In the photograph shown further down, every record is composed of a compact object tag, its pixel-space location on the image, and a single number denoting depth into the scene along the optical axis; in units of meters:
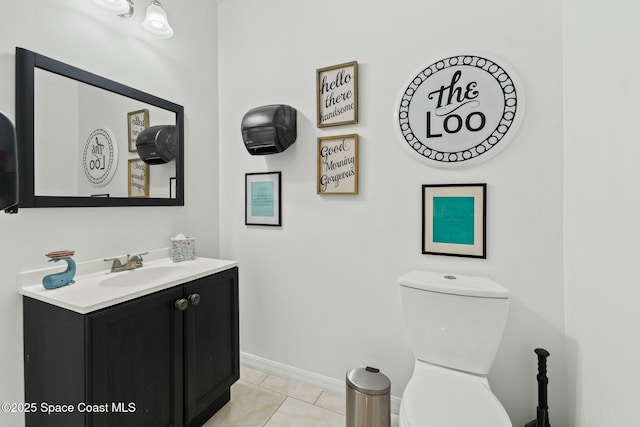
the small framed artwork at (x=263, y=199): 1.94
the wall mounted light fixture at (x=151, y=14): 1.40
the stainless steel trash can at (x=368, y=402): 1.34
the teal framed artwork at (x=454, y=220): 1.40
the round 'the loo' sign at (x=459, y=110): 1.34
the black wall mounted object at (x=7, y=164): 0.55
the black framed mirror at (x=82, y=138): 1.21
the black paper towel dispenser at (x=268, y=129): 1.71
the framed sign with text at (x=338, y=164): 1.67
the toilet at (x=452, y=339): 1.05
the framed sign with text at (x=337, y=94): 1.65
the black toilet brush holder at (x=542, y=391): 1.20
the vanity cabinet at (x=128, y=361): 1.02
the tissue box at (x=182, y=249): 1.75
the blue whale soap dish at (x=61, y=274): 1.18
